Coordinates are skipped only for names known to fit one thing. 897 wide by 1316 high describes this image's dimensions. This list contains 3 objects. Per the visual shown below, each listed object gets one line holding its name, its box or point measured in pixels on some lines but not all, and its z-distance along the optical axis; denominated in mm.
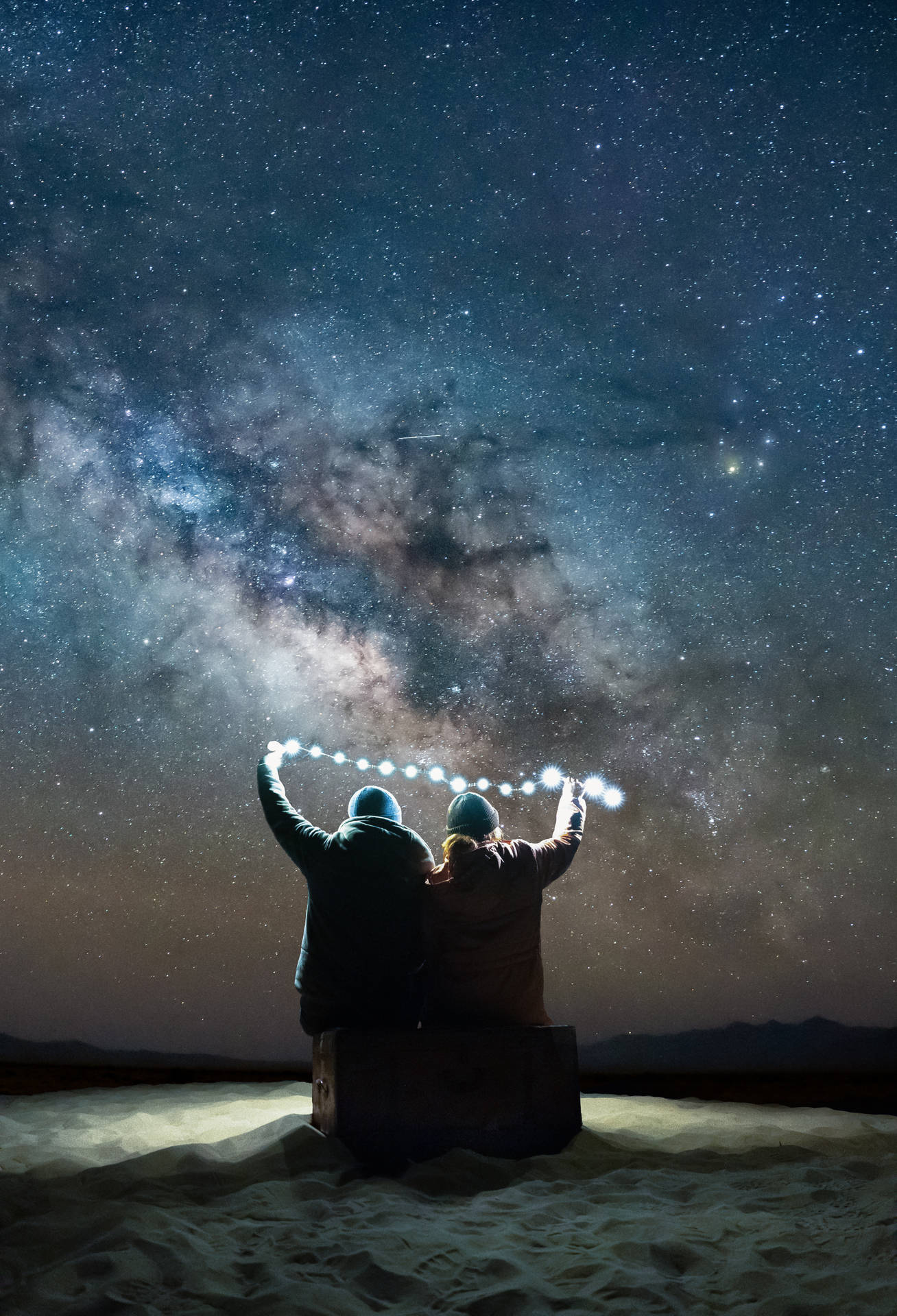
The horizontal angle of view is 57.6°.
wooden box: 3947
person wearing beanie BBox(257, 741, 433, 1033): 4375
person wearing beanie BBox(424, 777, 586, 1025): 4387
